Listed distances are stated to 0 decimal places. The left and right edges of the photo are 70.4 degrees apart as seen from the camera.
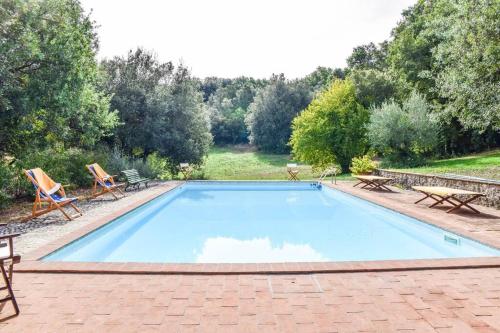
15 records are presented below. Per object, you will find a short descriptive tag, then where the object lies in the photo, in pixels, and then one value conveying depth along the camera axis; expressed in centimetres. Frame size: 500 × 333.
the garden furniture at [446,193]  787
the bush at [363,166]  1530
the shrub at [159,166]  1675
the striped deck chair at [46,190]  729
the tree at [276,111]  4031
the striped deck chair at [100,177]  1009
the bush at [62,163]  998
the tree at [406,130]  1784
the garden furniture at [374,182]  1236
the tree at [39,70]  820
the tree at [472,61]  1052
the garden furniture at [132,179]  1206
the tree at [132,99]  1719
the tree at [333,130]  2261
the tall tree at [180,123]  1772
